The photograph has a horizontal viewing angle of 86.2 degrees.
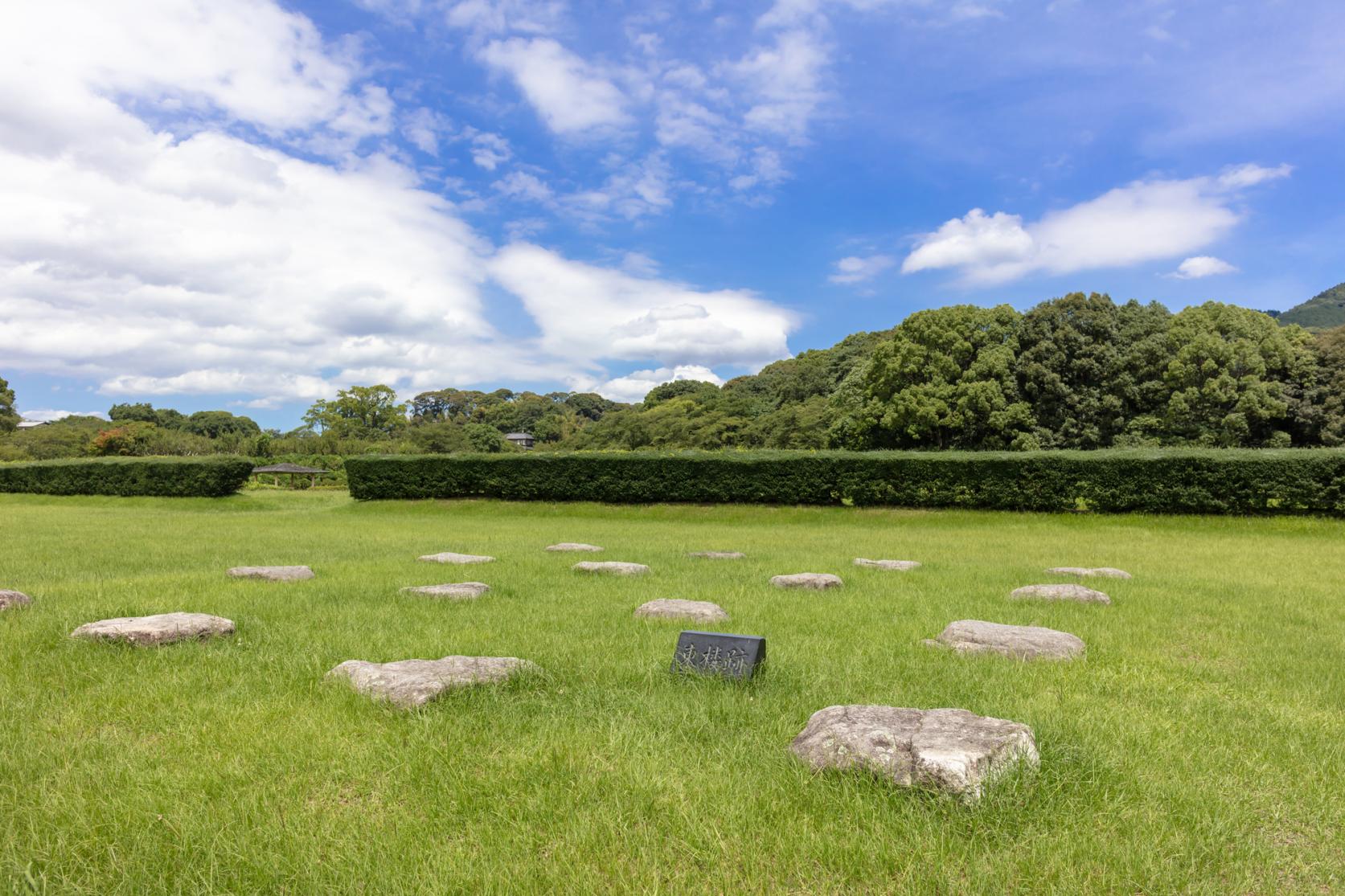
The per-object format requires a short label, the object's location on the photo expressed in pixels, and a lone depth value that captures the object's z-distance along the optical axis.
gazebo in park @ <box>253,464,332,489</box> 44.22
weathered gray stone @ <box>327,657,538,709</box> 3.81
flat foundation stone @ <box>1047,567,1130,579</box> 9.43
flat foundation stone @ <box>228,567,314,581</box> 8.22
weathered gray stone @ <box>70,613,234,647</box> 4.98
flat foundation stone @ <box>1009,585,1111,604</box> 7.49
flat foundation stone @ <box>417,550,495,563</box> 10.05
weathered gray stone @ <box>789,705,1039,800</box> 2.78
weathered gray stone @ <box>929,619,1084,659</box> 5.16
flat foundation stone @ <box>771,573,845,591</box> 8.06
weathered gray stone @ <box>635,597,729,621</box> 6.20
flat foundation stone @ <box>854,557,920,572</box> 9.79
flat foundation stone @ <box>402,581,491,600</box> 7.08
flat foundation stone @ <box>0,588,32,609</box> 6.16
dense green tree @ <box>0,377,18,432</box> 60.03
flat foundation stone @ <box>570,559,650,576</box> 9.07
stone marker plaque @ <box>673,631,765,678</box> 4.34
